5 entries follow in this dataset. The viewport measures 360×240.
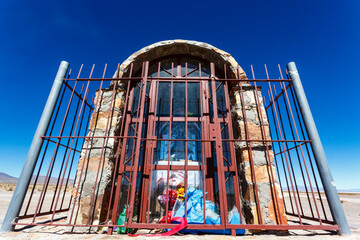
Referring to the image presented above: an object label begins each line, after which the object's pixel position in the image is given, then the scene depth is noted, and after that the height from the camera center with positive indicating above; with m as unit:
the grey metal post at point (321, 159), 2.40 +0.59
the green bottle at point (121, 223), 2.59 -0.29
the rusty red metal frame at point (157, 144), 2.55 +0.83
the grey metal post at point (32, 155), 2.46 +0.61
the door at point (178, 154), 2.81 +0.83
